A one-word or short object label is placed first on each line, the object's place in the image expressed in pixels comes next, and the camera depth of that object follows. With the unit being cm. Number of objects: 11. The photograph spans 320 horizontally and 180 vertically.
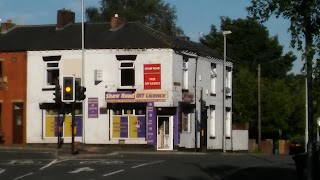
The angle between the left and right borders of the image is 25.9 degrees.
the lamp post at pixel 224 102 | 5081
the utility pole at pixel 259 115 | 5897
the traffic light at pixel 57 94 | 3875
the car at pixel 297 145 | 4381
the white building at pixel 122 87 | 4525
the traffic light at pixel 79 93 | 3469
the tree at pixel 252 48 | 8075
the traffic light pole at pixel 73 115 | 3484
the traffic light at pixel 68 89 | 3419
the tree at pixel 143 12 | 7438
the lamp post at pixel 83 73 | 4544
